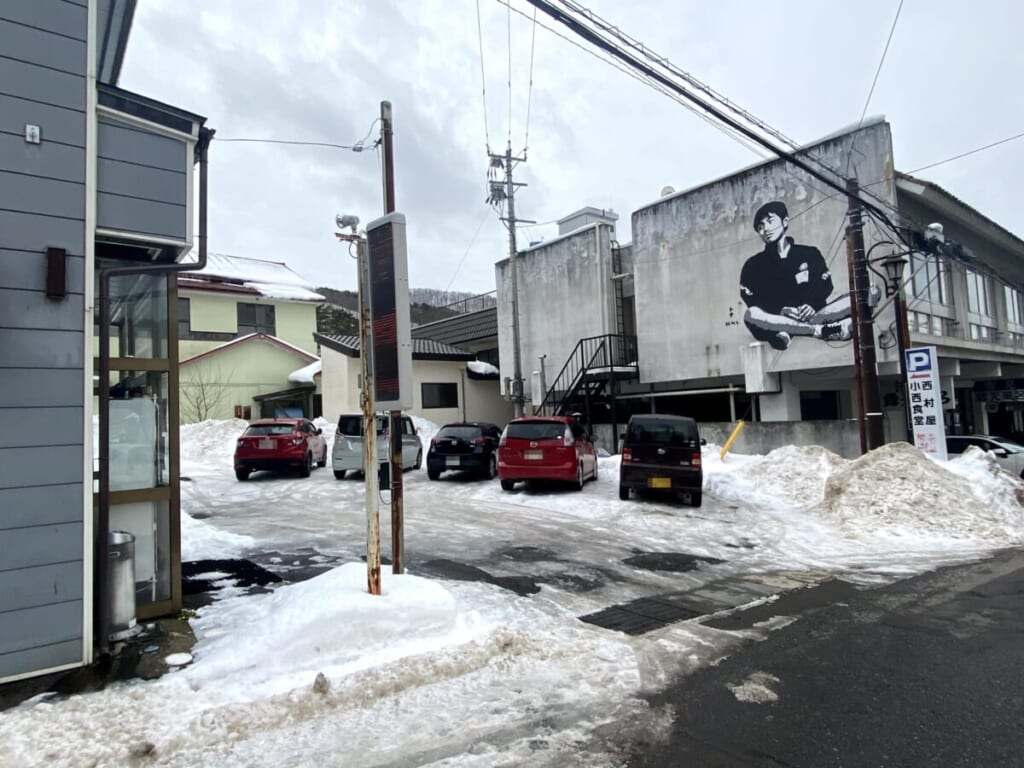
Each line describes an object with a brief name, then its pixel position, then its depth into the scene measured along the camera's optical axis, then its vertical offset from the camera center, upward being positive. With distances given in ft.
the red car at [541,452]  43.87 -1.88
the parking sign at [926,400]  40.88 +0.49
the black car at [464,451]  51.70 -1.86
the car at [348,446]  53.52 -1.11
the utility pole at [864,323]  39.27 +5.33
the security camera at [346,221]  19.04 +6.22
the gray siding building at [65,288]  14.02 +3.57
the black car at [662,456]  39.88 -2.32
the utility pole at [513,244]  74.54 +21.17
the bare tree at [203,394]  95.25 +6.66
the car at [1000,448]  51.31 -3.45
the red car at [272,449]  55.62 -1.14
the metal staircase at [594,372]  70.08 +5.53
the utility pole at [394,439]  19.07 -0.25
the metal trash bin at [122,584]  15.88 -3.54
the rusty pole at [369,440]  16.87 -0.23
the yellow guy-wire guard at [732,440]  57.16 -2.15
